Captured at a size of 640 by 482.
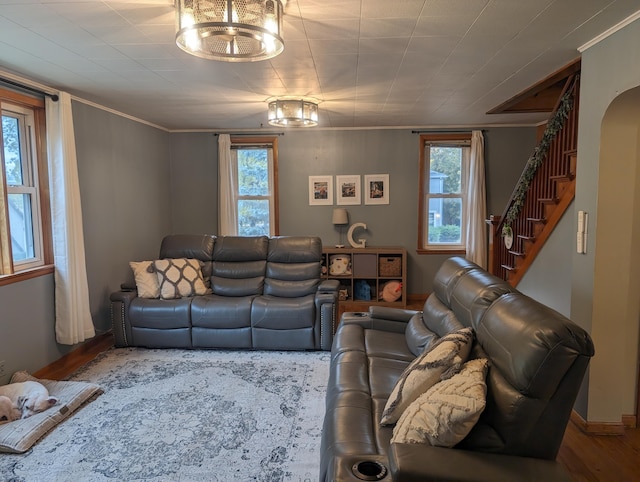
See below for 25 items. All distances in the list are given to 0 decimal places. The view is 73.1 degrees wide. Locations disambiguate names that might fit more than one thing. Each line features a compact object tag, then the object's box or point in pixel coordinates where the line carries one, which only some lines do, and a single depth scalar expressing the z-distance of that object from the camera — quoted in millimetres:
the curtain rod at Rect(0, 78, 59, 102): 3225
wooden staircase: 3158
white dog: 2854
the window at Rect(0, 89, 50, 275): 3273
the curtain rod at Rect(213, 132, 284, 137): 6012
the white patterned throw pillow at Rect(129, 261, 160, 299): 4281
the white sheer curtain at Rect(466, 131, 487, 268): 5750
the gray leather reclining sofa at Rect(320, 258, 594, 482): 1442
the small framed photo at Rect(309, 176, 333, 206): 6066
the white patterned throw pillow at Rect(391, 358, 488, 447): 1523
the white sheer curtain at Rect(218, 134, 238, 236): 5977
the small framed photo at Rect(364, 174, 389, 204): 6016
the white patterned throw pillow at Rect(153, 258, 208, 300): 4297
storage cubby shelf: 5707
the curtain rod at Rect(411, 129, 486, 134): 5855
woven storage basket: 5746
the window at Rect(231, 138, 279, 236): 6090
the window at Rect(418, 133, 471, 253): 5980
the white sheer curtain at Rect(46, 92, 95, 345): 3582
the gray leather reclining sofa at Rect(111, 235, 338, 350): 4098
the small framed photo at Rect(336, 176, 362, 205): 6051
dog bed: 2516
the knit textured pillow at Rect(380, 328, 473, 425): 1805
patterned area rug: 2330
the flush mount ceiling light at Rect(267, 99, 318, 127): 3971
